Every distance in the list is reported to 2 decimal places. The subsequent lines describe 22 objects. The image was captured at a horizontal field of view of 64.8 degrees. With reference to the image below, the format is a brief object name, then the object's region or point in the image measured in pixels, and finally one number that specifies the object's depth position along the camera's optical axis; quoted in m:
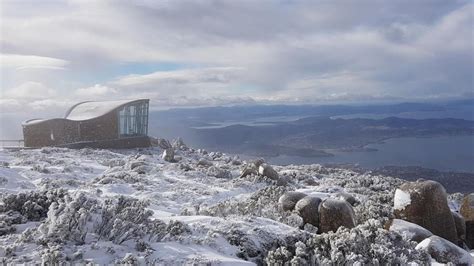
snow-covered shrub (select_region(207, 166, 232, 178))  19.70
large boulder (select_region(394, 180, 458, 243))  10.40
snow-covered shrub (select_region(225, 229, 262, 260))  5.91
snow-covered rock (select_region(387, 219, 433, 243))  8.62
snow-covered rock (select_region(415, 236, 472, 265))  7.36
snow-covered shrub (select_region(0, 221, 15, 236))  5.41
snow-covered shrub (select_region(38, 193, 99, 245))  5.06
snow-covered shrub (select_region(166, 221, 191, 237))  6.09
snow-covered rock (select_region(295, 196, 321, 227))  9.31
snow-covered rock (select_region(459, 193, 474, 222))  11.79
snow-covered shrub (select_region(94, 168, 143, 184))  15.63
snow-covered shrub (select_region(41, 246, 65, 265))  4.29
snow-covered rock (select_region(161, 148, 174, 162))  25.44
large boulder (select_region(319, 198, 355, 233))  8.83
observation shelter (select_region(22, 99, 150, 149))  33.75
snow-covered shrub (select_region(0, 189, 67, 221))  6.29
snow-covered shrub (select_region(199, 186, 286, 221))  8.77
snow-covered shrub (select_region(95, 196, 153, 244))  5.43
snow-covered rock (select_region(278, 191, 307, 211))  10.51
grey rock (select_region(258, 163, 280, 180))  18.48
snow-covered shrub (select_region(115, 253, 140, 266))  4.54
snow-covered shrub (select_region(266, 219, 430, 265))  5.35
